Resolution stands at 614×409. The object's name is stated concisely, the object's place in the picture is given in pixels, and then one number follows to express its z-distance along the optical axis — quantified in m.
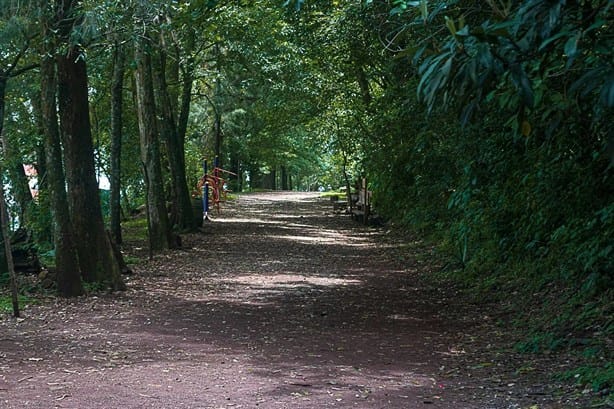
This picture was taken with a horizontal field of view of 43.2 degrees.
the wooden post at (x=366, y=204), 27.20
